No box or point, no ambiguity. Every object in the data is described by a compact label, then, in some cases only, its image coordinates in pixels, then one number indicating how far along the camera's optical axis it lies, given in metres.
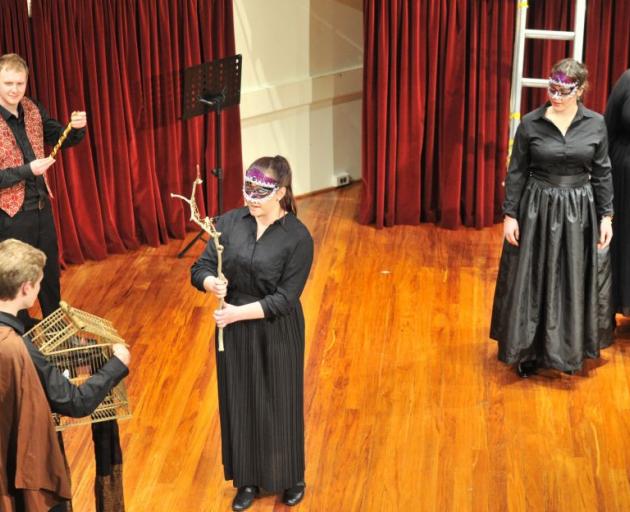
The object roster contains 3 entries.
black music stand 6.05
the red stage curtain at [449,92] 6.42
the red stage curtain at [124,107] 5.97
